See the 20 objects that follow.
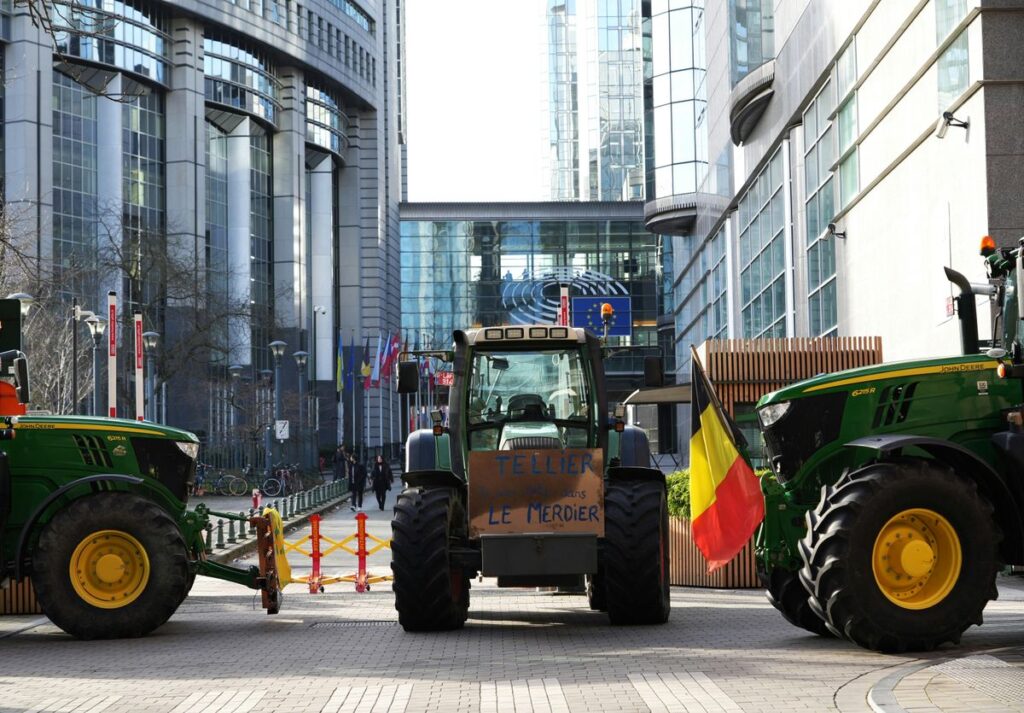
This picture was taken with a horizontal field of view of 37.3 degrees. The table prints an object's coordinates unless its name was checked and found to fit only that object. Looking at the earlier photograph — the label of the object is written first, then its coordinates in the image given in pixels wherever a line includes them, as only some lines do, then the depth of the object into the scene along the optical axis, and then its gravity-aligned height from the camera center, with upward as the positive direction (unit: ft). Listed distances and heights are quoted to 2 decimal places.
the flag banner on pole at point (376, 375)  228.37 +7.02
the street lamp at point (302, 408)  194.43 +2.49
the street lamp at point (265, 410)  190.90 +1.90
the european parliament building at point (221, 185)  226.99 +45.76
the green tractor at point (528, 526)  42.45 -3.06
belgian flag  40.27 -1.87
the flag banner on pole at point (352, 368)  267.18 +9.54
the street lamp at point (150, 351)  154.08 +7.88
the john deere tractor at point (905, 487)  34.06 -1.72
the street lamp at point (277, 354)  176.11 +8.07
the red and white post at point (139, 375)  103.21 +3.39
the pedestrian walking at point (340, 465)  202.59 -5.80
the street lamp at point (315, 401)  297.53 +4.49
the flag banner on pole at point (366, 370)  246.88 +8.35
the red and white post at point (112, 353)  98.89 +4.89
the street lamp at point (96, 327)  124.77 +8.28
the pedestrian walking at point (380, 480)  154.10 -6.04
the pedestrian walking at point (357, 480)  161.89 -6.27
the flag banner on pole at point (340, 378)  244.42 +7.23
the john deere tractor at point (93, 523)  44.80 -2.93
